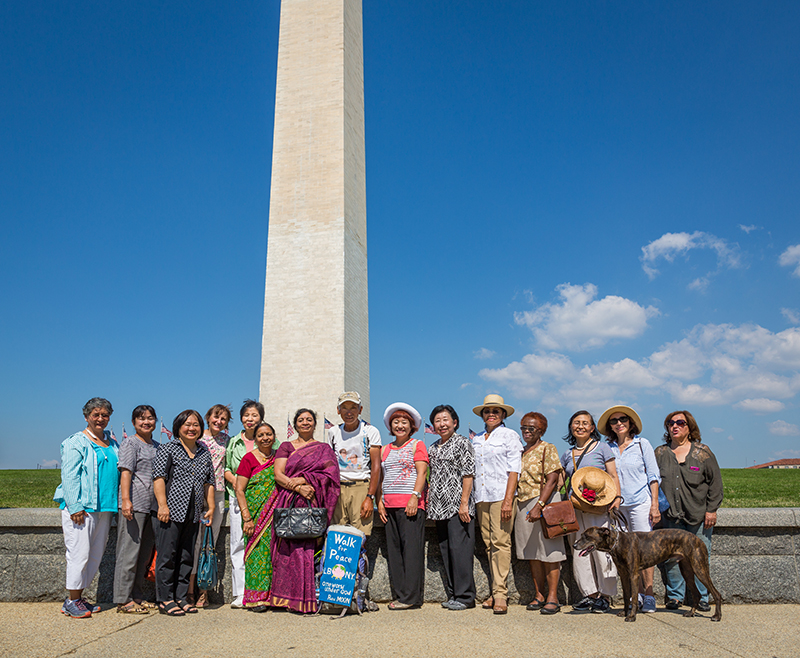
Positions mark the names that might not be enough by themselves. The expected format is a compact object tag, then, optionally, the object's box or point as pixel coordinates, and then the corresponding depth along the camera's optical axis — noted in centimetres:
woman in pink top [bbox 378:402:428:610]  448
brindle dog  416
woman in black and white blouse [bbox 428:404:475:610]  448
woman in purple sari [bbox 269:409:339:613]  435
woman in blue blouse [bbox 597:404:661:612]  454
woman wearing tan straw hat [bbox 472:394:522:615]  441
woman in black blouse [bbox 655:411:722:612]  450
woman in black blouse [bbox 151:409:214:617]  436
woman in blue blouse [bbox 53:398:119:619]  429
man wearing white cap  464
